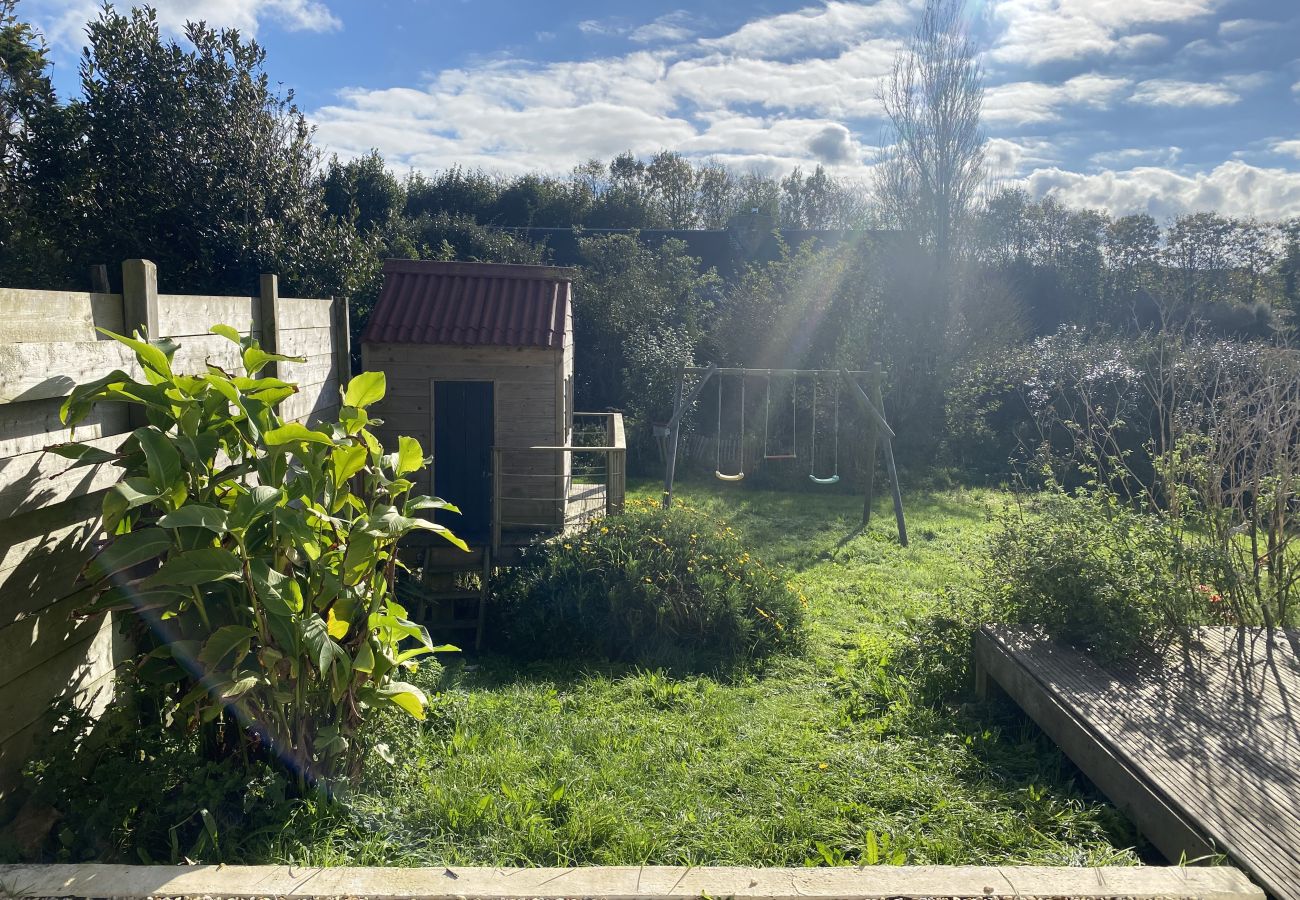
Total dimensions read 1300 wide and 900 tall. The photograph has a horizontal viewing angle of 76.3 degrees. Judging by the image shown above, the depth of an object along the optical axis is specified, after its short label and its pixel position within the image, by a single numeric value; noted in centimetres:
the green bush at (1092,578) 484
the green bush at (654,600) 667
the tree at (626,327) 1636
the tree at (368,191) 2262
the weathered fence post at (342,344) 725
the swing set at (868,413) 1102
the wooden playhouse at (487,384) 857
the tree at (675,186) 3847
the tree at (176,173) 1156
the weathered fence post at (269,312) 533
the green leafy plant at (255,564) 297
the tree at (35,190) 1192
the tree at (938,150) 1852
